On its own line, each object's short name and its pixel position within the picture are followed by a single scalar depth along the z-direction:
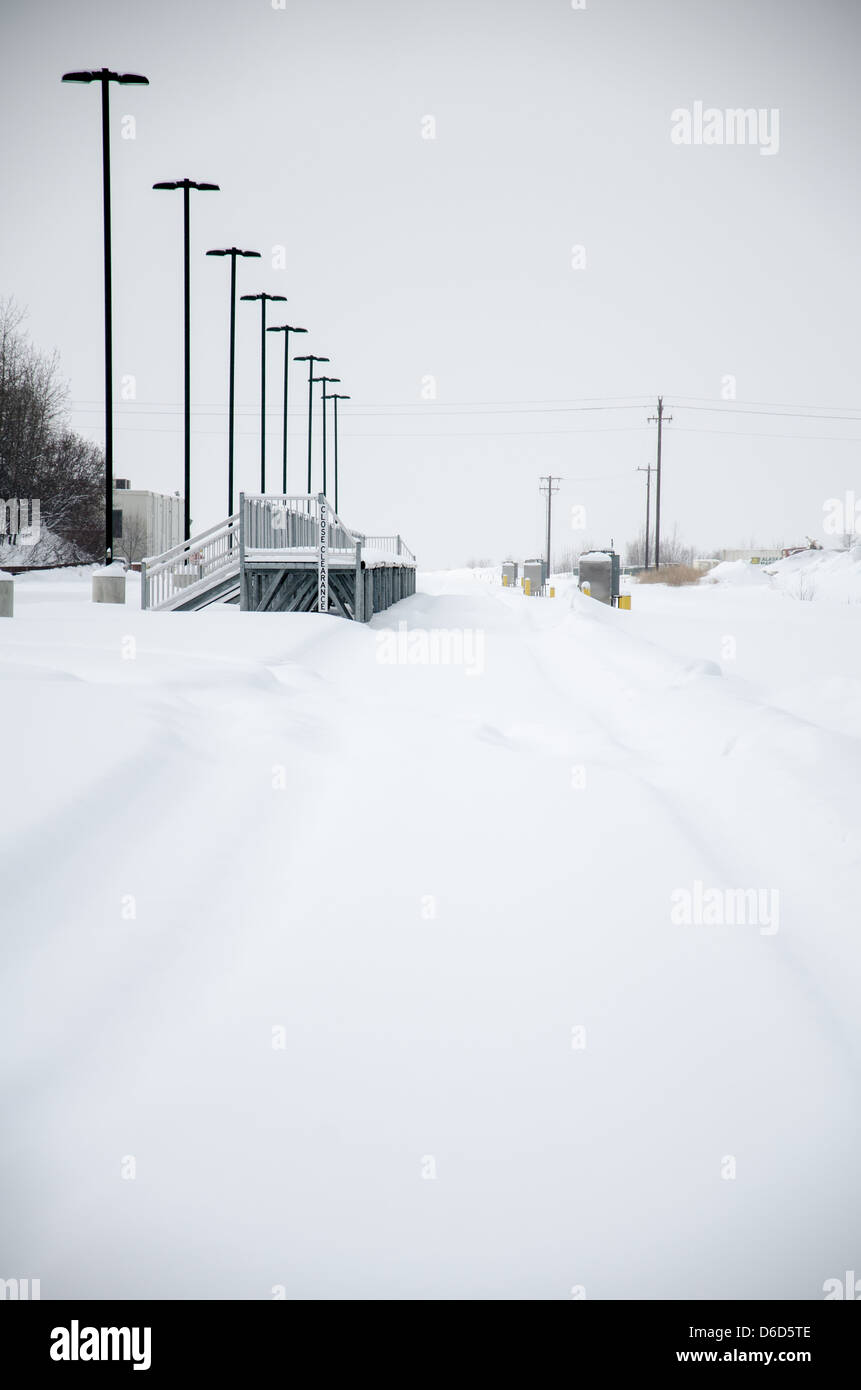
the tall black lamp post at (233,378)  37.06
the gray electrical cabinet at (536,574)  48.47
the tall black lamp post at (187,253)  31.17
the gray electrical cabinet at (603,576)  37.41
